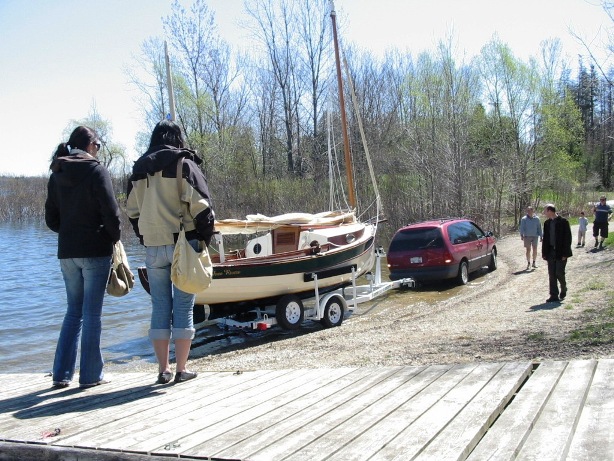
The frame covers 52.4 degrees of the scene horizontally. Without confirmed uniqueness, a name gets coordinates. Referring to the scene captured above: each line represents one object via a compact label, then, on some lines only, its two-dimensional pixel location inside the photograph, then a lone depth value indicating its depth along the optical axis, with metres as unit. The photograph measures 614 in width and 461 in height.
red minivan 17.45
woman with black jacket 5.34
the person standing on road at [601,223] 22.61
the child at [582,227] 23.50
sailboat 12.64
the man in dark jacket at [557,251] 13.31
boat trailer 13.00
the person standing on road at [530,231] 19.39
